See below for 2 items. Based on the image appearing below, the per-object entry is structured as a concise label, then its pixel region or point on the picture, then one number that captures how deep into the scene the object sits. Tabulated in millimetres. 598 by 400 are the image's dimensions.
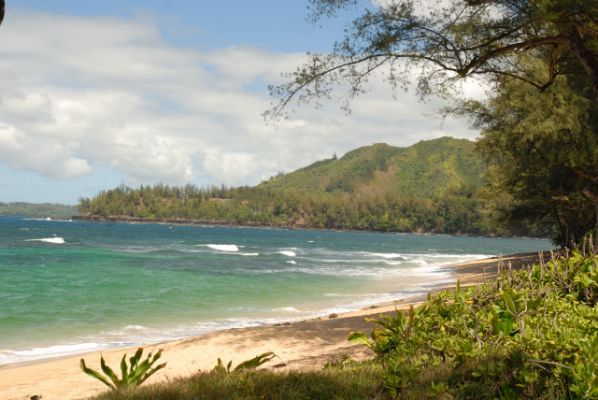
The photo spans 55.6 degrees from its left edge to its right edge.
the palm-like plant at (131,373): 6527
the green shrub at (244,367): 5774
